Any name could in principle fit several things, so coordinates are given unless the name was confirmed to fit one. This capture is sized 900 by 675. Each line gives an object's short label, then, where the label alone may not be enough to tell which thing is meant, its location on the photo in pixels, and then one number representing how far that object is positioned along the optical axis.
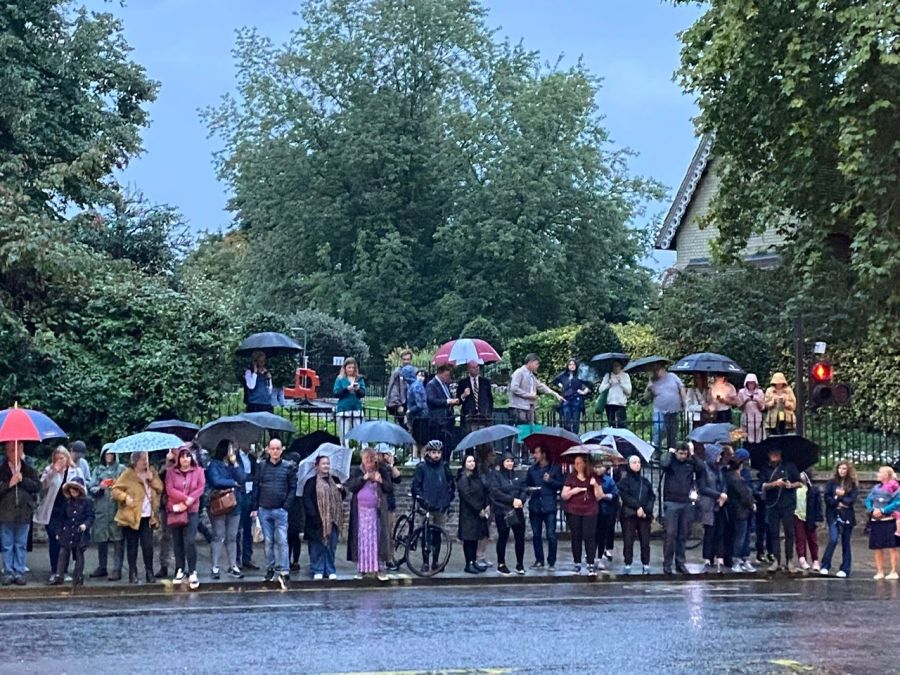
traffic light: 22.89
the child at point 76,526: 17.75
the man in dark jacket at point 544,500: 20.08
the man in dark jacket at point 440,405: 23.02
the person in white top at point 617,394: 24.59
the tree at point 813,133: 25.38
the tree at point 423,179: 50.69
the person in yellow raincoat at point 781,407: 24.38
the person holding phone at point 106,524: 18.52
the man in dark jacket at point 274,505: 18.48
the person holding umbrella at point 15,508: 18.09
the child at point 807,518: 20.70
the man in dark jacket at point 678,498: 20.00
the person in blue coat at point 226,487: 18.59
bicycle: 19.47
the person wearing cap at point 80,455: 18.69
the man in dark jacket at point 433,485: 19.73
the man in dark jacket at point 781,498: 20.66
